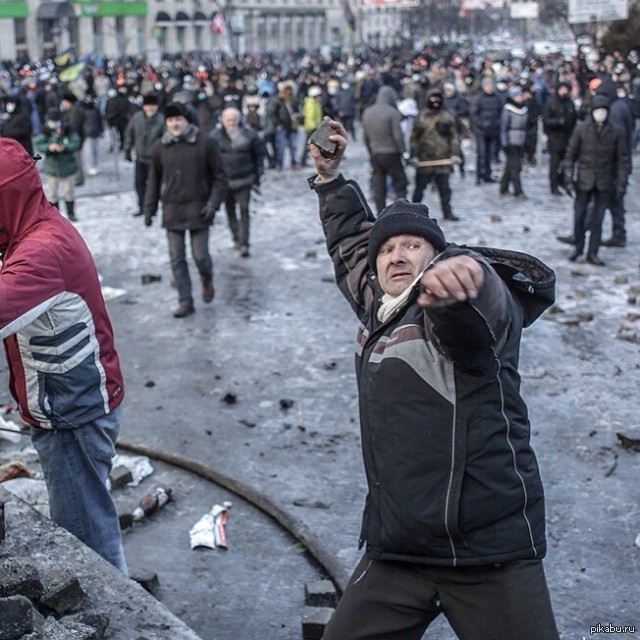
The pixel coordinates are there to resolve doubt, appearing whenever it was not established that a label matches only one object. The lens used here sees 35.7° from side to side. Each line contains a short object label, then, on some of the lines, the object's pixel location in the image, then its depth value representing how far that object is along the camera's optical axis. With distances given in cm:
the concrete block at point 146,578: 472
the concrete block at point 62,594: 360
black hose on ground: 488
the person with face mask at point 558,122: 1447
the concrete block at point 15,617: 315
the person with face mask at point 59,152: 1311
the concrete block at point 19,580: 348
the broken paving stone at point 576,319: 889
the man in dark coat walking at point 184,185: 927
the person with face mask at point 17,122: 1497
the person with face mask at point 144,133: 1306
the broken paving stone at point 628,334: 842
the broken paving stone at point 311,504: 560
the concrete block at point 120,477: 584
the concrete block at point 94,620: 346
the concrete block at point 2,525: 394
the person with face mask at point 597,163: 1052
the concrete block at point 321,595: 461
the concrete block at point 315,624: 432
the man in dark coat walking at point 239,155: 1122
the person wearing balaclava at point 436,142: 1312
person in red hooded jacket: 361
